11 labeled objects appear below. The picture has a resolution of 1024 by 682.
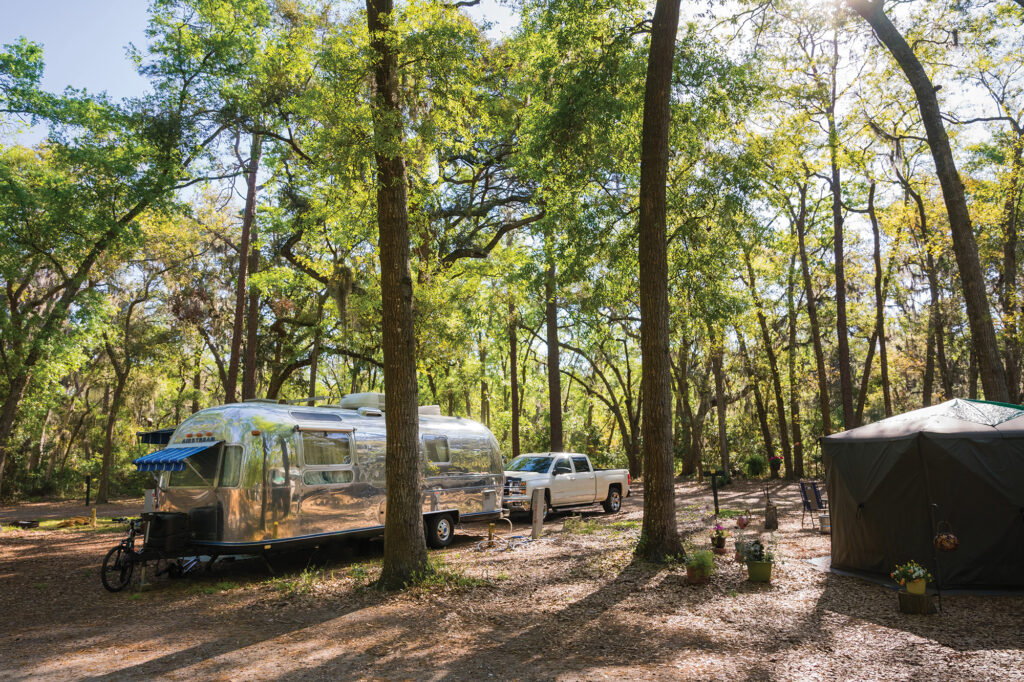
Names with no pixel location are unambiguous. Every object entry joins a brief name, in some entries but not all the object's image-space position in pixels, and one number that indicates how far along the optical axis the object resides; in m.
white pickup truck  15.58
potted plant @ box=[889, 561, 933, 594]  6.89
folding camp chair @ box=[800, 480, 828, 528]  13.36
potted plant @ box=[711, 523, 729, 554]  9.93
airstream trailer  9.11
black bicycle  8.91
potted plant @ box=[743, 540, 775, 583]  8.21
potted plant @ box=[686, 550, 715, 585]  8.09
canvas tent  7.61
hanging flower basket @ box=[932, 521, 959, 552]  7.07
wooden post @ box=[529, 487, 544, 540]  12.44
